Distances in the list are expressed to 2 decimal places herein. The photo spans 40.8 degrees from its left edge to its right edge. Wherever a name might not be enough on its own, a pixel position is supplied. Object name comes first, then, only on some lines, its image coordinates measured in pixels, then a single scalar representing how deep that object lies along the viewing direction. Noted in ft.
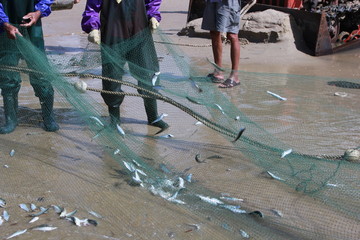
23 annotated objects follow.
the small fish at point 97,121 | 13.09
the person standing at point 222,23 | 21.75
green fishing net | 10.48
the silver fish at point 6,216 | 10.70
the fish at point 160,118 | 15.93
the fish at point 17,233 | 10.03
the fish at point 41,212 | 10.87
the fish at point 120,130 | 13.63
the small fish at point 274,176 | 12.01
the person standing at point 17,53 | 14.87
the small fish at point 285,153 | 11.25
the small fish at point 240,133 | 11.73
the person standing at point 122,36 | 14.94
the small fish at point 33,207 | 11.12
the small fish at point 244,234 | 9.93
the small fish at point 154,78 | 14.57
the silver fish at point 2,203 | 11.27
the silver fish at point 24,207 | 11.13
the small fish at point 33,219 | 10.61
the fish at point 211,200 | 11.15
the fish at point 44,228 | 10.30
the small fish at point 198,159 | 13.56
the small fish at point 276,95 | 17.61
